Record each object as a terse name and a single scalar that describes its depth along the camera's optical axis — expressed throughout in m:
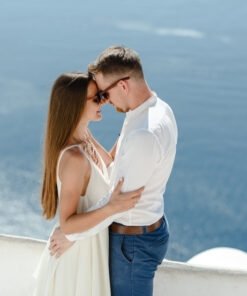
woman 3.19
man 3.06
